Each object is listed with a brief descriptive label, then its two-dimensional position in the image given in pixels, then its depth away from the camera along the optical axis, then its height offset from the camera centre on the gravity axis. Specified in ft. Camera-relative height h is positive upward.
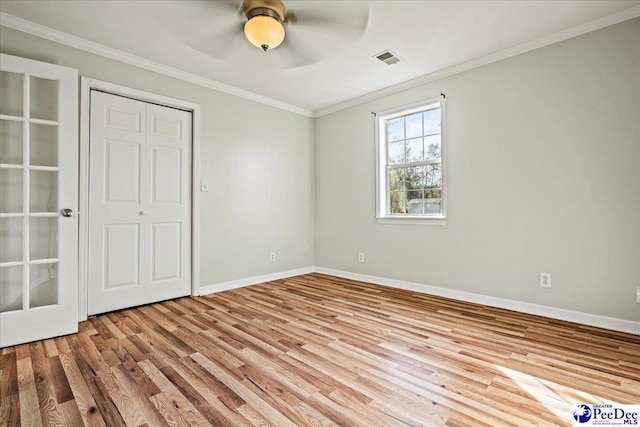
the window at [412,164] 11.69 +2.00
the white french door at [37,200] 7.66 +0.32
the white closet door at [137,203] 9.55 +0.34
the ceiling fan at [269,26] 7.07 +4.86
